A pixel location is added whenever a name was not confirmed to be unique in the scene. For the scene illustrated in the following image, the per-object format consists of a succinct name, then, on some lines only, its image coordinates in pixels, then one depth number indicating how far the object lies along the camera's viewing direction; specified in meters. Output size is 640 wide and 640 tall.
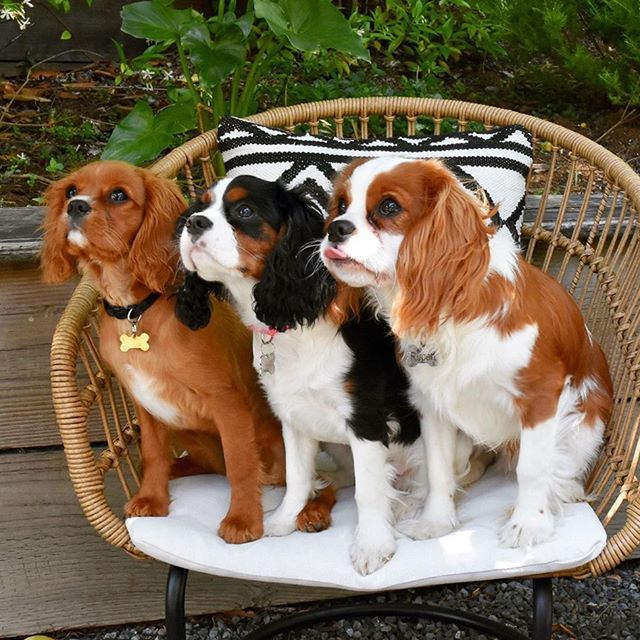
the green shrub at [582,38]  3.18
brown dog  1.97
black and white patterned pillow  2.30
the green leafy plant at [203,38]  2.55
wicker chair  2.02
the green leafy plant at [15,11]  2.75
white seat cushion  1.84
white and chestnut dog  1.75
